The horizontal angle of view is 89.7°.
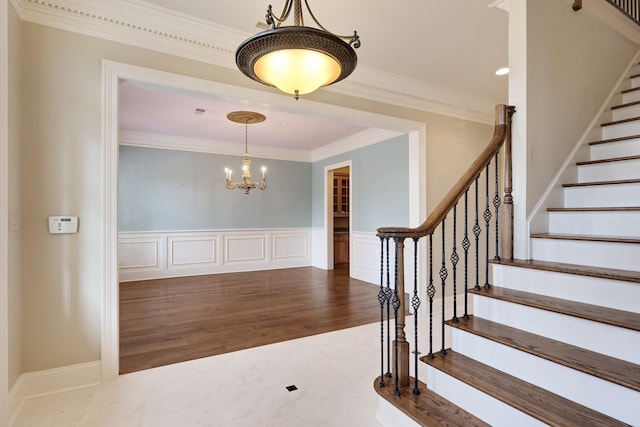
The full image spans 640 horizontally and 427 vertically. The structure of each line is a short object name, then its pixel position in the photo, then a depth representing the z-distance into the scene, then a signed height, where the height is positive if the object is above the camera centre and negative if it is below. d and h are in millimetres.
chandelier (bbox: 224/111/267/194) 4711 +1421
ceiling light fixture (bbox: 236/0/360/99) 1410 +740
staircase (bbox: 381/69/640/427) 1354 -625
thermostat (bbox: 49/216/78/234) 2199 -80
